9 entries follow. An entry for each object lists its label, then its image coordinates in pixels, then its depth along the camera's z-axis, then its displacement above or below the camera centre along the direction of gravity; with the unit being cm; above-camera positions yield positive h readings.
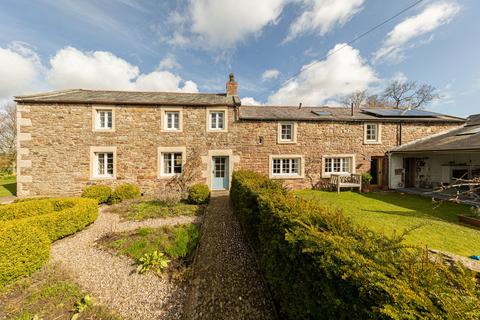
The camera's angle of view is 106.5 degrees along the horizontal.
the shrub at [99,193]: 888 -176
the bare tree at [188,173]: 1060 -89
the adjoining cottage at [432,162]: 1060 -10
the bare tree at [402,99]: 2534 +906
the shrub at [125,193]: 927 -186
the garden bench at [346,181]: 1160 -142
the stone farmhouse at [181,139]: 1024 +124
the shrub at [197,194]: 857 -171
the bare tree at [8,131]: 2348 +348
